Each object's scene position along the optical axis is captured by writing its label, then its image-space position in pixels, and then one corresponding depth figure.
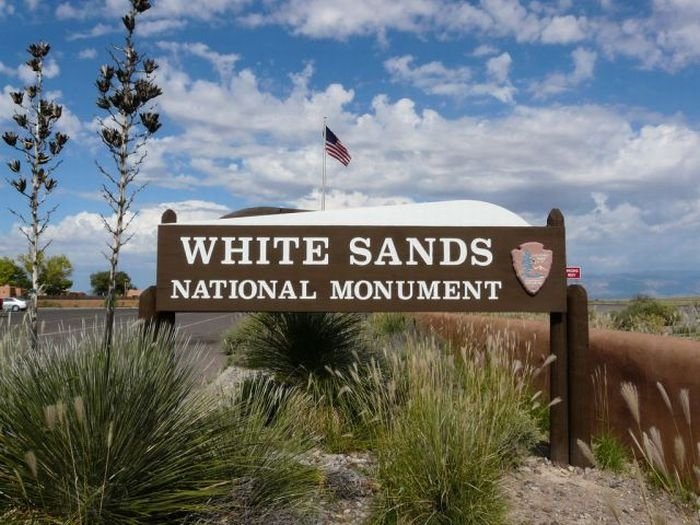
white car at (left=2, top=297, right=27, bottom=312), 49.17
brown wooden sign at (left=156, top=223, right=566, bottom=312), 6.07
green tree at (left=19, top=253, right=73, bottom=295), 83.00
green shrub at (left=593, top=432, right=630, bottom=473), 5.81
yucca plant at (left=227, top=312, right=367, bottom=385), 7.00
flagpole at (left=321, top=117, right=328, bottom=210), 25.83
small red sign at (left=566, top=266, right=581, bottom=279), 21.58
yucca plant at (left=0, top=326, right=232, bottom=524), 3.42
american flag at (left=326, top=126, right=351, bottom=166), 22.97
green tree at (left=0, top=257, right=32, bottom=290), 86.25
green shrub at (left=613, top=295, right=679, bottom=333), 15.09
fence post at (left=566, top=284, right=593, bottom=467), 5.91
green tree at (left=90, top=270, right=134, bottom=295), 98.29
